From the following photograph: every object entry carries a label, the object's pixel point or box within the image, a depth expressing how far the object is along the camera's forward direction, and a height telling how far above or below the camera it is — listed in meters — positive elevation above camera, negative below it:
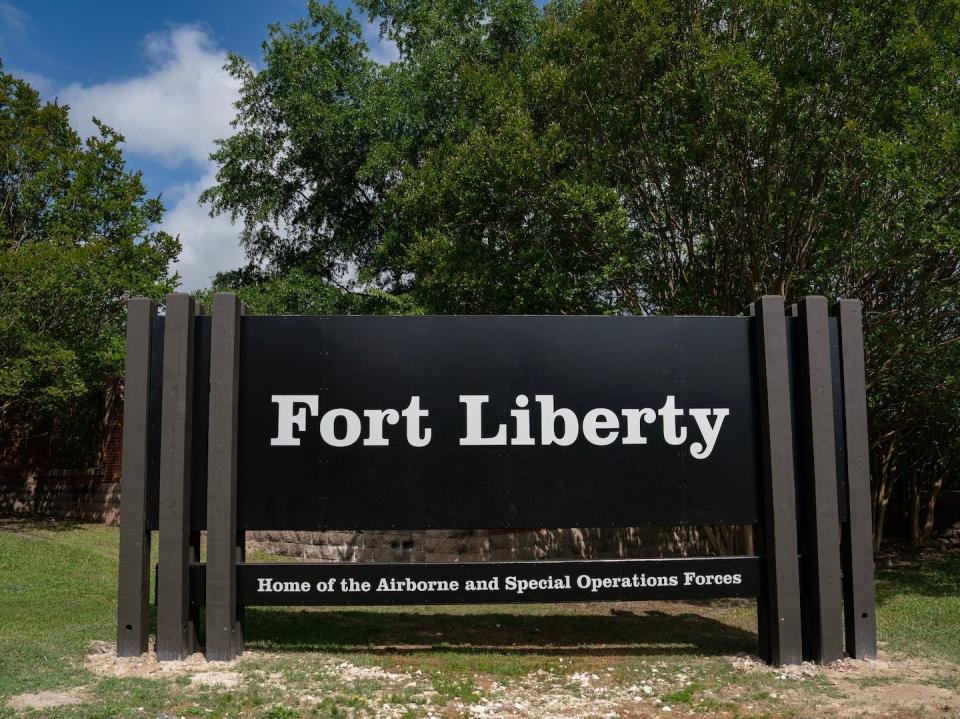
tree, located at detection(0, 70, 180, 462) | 16.58 +4.12
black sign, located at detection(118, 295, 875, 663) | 7.46 +0.03
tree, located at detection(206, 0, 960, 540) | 11.00 +3.88
